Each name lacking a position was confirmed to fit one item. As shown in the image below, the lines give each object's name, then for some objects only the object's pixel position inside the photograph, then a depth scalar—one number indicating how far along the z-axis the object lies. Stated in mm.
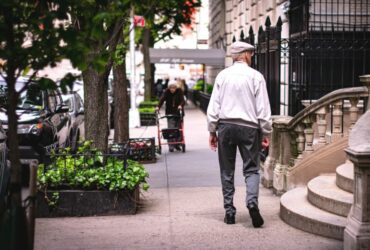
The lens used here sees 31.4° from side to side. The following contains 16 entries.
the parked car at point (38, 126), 11516
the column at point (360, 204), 5691
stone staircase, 6789
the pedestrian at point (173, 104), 15797
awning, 30469
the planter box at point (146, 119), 23953
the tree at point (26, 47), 3953
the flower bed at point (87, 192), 7848
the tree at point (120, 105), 13398
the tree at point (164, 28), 30719
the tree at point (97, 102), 8352
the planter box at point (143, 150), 13268
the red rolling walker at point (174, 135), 15250
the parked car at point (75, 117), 15188
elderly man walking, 7098
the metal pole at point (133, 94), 23641
